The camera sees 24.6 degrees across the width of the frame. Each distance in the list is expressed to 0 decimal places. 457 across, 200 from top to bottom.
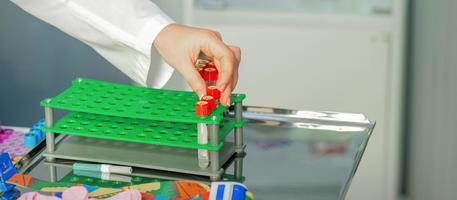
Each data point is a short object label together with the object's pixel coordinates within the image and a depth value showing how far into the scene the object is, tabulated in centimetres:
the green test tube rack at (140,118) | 118
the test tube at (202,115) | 115
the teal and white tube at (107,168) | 119
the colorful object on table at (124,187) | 112
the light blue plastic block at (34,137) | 128
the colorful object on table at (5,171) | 114
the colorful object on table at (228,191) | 109
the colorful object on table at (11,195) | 113
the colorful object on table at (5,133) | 133
